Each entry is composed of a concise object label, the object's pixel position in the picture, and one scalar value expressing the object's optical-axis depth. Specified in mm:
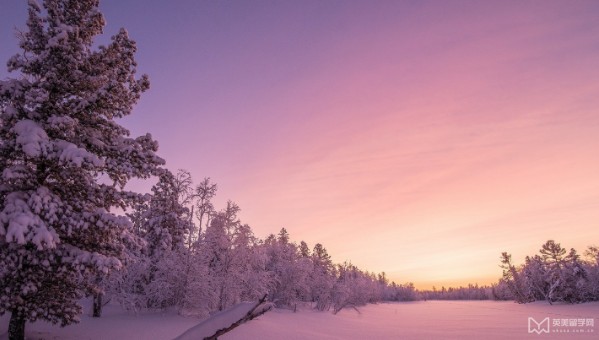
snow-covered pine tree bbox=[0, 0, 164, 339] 9719
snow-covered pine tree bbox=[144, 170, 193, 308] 26875
